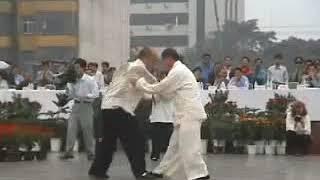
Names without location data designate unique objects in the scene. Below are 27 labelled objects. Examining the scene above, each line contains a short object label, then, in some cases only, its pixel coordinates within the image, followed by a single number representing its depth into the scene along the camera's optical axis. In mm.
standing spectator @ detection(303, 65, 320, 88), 17297
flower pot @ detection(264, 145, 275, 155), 16578
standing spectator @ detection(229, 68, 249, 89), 17547
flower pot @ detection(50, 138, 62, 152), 16766
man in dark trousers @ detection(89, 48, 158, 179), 10891
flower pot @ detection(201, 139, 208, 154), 16528
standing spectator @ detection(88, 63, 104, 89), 16244
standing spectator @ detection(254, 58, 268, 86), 18125
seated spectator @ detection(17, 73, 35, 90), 18422
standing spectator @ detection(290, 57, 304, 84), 17719
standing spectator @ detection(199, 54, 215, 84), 18241
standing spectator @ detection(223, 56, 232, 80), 18094
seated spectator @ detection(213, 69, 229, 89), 17625
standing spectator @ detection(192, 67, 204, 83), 17908
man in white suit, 10391
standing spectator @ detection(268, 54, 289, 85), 17859
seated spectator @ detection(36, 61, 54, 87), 18562
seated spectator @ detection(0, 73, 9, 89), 18119
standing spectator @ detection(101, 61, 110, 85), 18255
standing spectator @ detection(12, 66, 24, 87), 18589
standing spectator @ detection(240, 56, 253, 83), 18125
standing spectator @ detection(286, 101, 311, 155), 16250
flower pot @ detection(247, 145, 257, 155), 16547
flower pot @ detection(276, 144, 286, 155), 16547
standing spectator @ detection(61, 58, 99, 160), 14531
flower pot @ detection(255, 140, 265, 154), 16641
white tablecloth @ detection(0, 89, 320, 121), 16969
